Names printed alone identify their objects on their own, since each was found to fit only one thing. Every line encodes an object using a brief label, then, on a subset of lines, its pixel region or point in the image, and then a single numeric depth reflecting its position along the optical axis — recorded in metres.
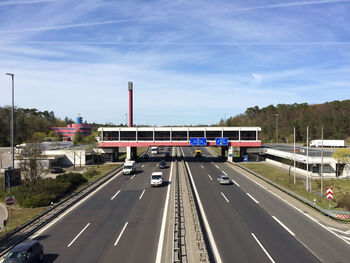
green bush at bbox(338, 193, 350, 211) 29.11
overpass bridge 68.38
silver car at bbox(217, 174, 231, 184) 40.38
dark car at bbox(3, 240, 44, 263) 15.31
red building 167.40
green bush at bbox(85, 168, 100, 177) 48.84
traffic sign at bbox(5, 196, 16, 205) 21.48
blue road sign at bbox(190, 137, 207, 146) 67.19
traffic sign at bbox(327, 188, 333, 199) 27.06
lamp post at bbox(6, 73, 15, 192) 28.90
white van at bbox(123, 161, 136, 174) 50.38
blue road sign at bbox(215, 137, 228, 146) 67.50
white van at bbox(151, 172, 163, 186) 38.91
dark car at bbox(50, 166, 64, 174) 54.03
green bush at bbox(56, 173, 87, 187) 38.60
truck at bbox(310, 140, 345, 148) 96.38
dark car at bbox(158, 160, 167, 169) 58.36
